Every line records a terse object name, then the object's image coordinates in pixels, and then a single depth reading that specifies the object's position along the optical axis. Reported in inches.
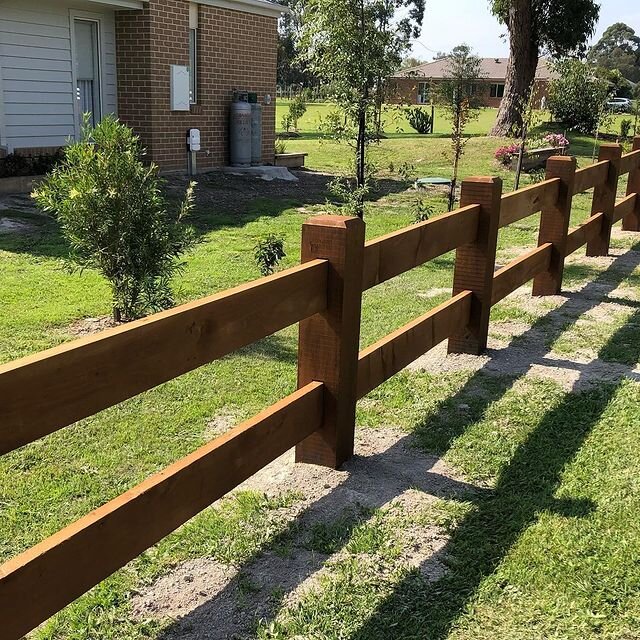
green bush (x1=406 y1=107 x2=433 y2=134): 1259.3
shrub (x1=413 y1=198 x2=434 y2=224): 389.1
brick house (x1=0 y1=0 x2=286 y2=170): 502.9
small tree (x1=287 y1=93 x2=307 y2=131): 1206.0
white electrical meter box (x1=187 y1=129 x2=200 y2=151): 575.5
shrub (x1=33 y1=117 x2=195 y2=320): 211.6
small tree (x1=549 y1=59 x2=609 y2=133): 985.5
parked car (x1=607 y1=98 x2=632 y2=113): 968.3
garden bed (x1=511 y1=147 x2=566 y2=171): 685.3
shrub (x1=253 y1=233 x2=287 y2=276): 277.6
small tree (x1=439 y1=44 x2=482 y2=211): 419.5
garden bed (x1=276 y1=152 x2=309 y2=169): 707.4
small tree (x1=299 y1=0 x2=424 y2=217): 376.2
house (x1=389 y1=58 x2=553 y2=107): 2571.4
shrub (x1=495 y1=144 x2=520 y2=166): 655.8
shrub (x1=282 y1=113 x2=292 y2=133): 1198.3
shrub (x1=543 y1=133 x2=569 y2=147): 571.9
